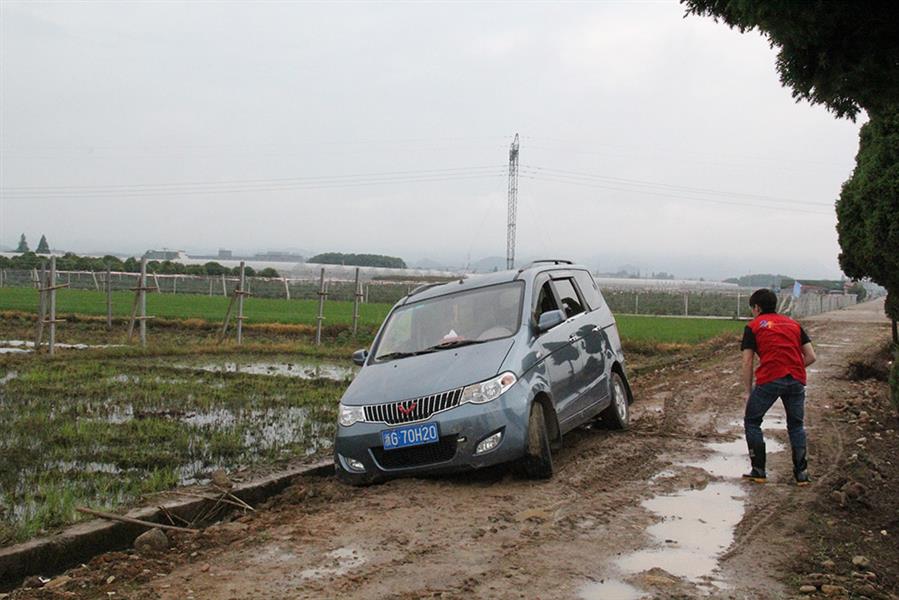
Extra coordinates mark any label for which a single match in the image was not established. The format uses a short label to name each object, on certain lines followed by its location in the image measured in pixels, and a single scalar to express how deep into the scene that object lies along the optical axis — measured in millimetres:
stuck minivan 7023
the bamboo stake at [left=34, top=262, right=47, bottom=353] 18359
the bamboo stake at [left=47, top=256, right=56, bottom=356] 17500
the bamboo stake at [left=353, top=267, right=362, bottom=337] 22594
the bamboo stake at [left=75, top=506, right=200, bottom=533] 6137
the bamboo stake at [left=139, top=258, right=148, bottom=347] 18911
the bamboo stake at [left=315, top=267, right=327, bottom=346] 21275
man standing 7234
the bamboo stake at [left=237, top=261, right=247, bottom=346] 20441
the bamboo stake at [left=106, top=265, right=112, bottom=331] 25219
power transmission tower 52219
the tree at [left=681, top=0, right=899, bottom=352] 4320
